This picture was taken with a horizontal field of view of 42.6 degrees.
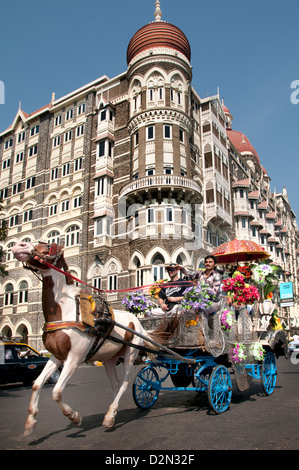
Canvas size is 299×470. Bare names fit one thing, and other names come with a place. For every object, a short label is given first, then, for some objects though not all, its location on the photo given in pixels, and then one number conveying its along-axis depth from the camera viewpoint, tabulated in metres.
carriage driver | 7.48
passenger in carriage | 7.13
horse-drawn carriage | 5.36
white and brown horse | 5.13
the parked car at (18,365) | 13.84
